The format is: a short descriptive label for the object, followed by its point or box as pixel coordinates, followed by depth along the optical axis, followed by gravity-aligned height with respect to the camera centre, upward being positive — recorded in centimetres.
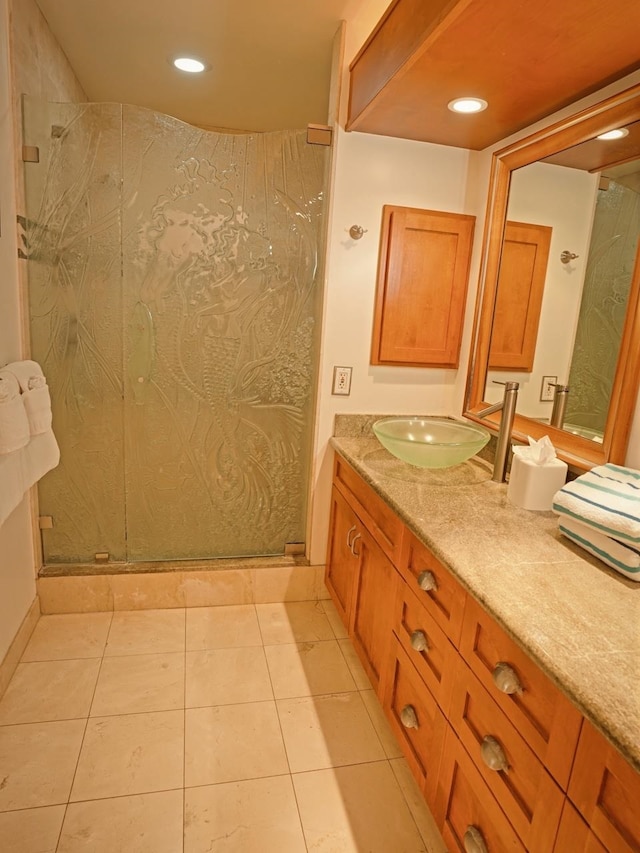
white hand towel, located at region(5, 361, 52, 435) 169 -32
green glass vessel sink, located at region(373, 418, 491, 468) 169 -41
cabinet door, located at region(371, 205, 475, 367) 210 +16
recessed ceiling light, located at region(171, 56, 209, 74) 227 +108
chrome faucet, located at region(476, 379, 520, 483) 174 -33
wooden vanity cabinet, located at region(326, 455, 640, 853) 79 -77
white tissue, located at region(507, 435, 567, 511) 149 -41
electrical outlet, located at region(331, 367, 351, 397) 221 -26
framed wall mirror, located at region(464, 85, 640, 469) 139 +17
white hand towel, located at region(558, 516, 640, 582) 112 -48
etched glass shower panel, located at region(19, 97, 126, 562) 196 -3
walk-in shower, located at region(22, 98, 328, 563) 200 -7
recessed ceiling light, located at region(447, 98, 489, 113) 164 +71
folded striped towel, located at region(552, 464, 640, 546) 113 -38
